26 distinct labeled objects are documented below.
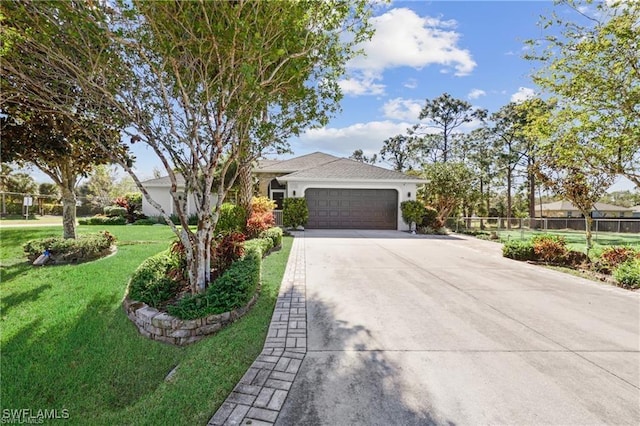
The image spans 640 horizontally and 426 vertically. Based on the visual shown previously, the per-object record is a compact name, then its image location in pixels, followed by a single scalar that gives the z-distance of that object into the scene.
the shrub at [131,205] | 18.91
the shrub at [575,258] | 8.16
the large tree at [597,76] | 7.03
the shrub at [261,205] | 11.03
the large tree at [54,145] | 6.17
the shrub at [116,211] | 18.64
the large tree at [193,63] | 3.76
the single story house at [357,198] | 16.30
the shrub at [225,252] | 5.72
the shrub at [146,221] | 17.78
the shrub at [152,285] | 4.66
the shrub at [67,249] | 7.12
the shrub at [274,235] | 9.26
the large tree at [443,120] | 30.12
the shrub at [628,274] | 6.11
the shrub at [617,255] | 7.10
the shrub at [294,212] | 15.14
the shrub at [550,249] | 8.43
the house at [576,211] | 37.12
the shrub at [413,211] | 16.02
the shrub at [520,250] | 8.80
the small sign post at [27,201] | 18.39
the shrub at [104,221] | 17.34
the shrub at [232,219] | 8.45
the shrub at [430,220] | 16.53
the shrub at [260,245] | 6.55
